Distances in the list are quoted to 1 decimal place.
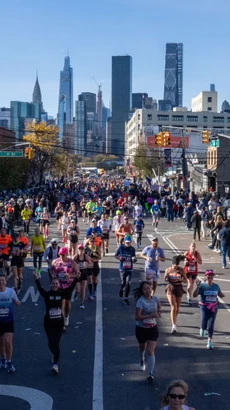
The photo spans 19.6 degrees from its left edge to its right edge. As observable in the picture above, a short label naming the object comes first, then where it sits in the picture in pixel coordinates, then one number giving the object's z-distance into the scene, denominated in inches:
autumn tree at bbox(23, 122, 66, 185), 2714.1
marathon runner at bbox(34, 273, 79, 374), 398.9
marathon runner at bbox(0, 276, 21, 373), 400.8
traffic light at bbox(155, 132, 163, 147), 1515.1
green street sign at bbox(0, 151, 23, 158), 1498.5
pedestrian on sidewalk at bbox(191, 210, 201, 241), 1141.1
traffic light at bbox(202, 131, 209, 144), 1546.5
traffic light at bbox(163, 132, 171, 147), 1501.0
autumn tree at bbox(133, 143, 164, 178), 3275.1
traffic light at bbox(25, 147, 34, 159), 1634.1
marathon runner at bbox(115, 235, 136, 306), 606.7
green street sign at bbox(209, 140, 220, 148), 1587.4
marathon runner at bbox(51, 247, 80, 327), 519.5
